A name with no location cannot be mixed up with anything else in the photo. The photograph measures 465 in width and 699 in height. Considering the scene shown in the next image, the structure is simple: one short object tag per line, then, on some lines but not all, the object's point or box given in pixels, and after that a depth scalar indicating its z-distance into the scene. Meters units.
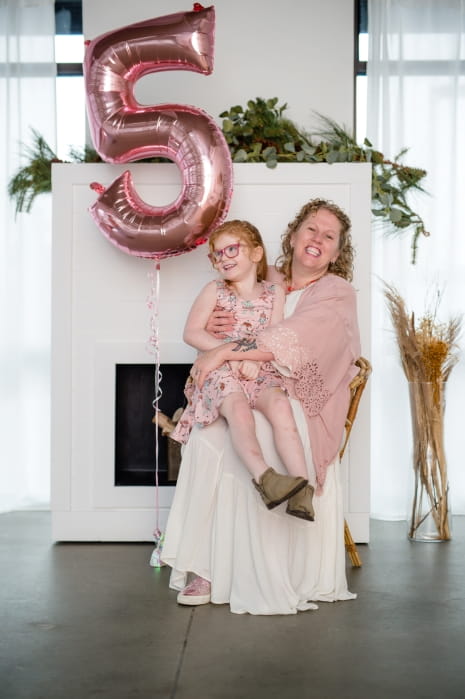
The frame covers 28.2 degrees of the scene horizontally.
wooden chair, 3.43
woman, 2.90
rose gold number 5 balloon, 3.60
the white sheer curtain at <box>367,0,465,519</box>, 4.76
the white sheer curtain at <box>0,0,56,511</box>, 4.88
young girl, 2.70
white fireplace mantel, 3.93
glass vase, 4.07
